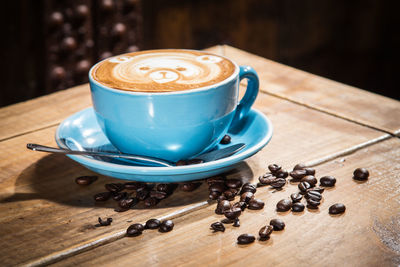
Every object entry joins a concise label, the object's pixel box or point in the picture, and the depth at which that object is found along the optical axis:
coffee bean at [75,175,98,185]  0.64
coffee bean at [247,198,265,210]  0.61
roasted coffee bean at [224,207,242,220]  0.60
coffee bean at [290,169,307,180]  0.65
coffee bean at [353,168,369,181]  0.64
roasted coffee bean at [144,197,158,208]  0.62
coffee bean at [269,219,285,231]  0.59
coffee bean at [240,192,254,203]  0.62
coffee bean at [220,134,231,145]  0.70
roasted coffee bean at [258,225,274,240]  0.58
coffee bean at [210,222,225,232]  0.59
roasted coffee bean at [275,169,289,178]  0.65
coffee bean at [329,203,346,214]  0.60
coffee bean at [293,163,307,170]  0.66
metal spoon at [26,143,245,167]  0.63
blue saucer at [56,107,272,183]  0.61
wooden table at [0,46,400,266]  0.57
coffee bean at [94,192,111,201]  0.62
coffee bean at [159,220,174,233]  0.59
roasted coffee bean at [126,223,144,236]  0.58
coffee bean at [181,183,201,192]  0.63
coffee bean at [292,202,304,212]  0.61
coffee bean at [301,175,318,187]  0.64
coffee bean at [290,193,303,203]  0.62
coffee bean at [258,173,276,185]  0.64
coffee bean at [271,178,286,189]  0.64
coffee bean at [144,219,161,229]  0.59
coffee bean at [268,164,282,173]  0.66
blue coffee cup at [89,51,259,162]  0.63
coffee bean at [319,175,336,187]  0.64
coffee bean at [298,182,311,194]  0.63
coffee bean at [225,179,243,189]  0.64
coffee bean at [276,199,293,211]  0.61
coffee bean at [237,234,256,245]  0.57
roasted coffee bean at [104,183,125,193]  0.63
